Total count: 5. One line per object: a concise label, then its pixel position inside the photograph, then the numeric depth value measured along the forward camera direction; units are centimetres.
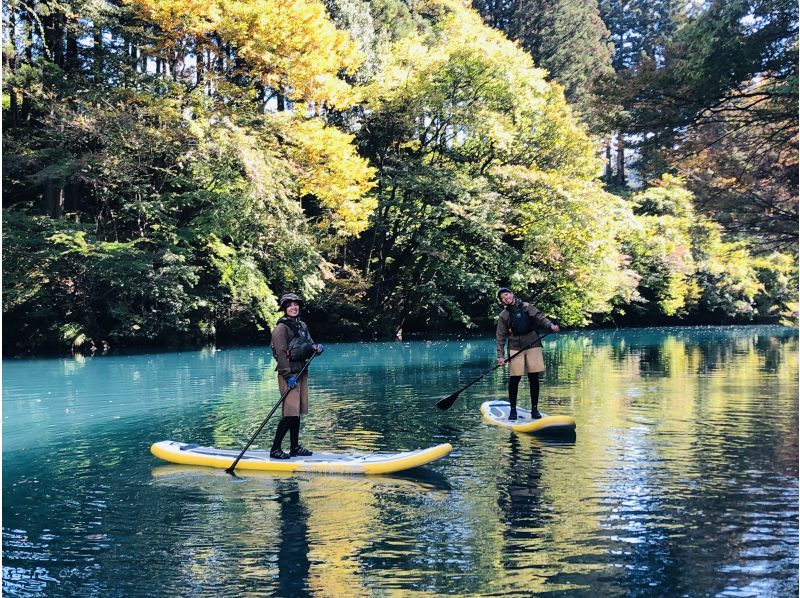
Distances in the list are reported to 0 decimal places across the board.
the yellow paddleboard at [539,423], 925
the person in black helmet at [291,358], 769
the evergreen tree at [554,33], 4694
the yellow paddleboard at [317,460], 743
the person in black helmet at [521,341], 981
